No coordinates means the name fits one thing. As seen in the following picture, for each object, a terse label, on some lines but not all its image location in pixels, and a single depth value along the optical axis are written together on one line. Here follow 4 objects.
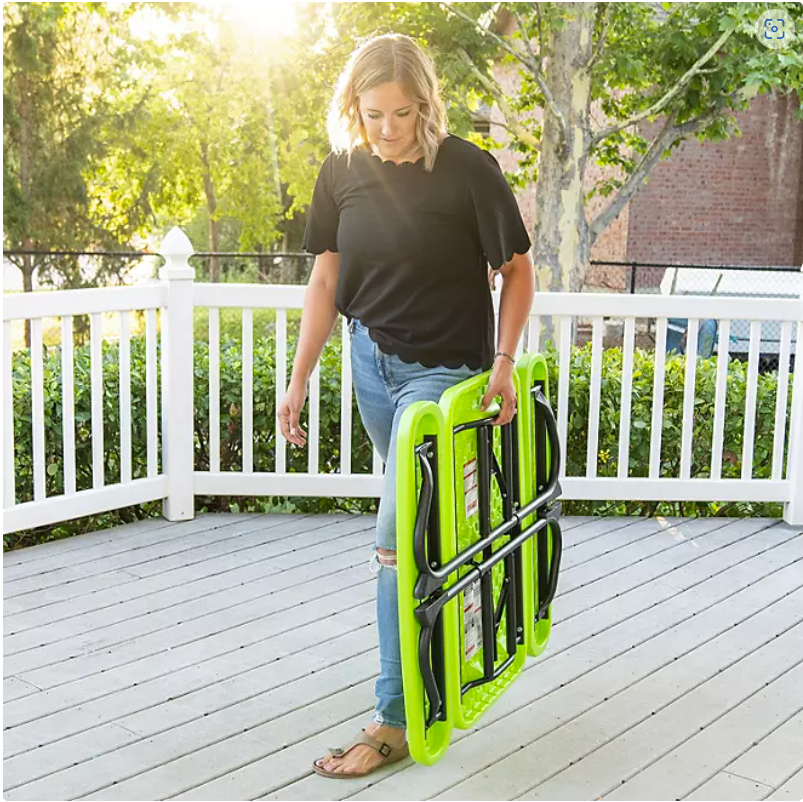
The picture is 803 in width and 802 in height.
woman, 2.54
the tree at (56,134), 14.64
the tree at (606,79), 8.67
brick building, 15.12
